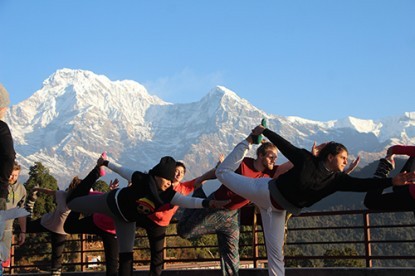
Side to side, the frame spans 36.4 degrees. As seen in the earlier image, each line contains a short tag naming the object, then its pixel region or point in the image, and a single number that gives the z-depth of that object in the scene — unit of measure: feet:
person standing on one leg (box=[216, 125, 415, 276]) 20.07
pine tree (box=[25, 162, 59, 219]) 175.92
